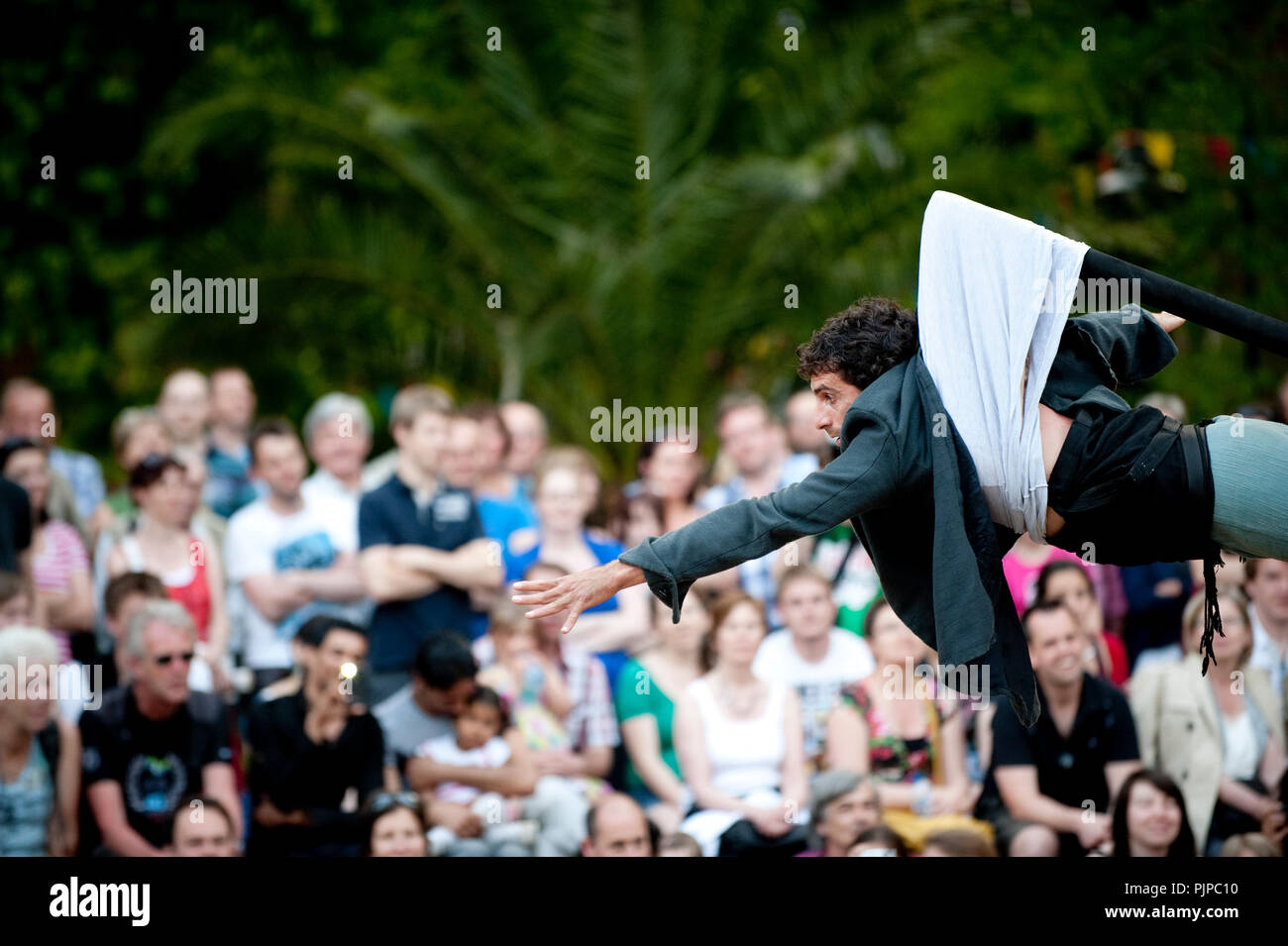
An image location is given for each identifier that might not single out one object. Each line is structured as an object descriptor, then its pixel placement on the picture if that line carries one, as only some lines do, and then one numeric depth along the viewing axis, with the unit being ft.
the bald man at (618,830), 20.39
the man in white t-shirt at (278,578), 23.27
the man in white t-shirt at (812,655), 22.36
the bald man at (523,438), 28.22
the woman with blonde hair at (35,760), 20.31
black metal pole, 13.52
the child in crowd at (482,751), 21.18
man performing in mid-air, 13.10
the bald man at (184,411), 26.35
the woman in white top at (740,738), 21.26
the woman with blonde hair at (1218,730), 21.62
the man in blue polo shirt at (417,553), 22.86
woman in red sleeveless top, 23.15
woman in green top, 21.68
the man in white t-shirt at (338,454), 24.86
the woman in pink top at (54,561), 23.52
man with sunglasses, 20.70
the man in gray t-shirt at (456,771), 20.99
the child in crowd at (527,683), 22.30
